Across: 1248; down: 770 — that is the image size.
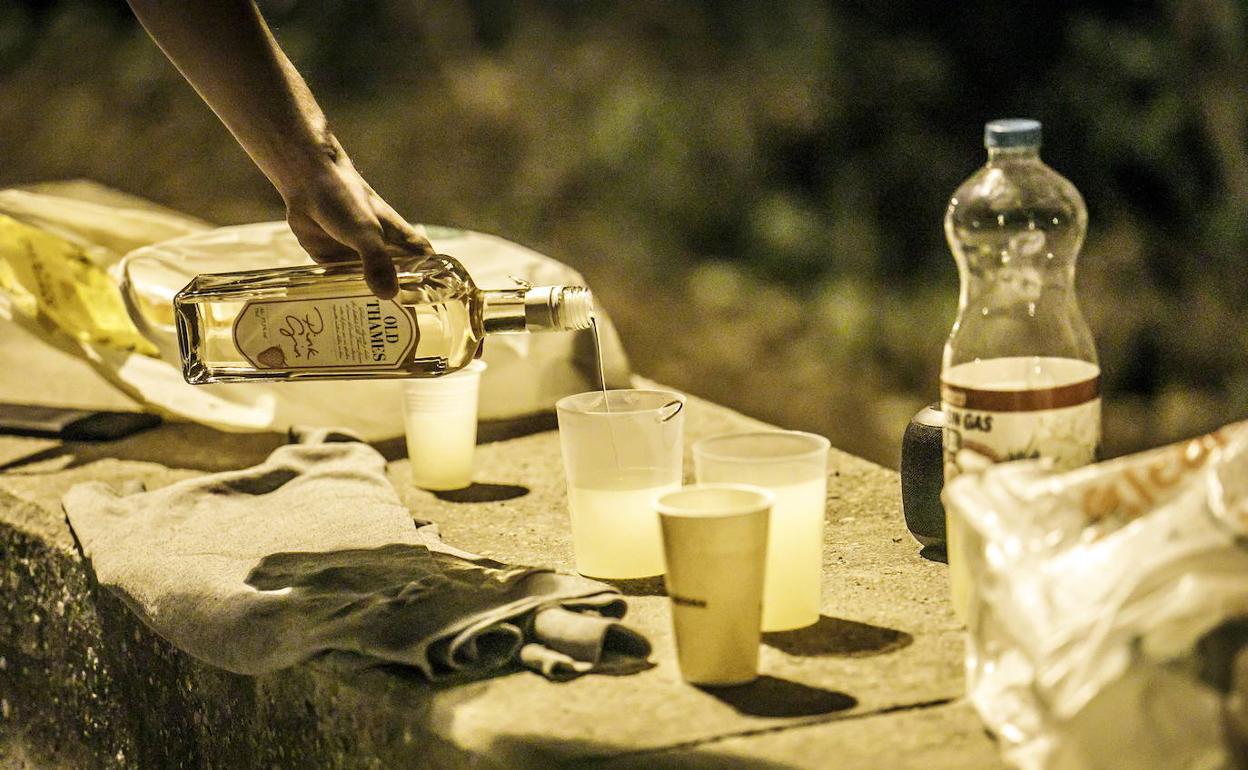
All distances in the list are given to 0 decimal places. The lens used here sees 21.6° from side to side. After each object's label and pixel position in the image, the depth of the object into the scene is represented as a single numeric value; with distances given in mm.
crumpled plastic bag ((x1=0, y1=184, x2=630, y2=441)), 2762
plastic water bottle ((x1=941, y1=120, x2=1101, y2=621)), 2081
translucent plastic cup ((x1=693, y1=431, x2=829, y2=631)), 2165
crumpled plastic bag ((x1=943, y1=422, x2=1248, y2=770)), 1885
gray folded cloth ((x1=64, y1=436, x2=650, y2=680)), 2164
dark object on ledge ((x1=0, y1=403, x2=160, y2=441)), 2828
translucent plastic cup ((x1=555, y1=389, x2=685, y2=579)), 2274
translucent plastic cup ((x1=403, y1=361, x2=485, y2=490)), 2588
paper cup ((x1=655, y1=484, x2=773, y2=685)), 2065
